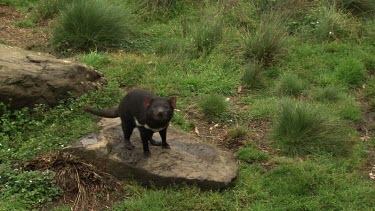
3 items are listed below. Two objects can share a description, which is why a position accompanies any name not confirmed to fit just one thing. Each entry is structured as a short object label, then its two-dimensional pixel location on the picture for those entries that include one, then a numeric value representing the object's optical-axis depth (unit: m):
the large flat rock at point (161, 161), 5.08
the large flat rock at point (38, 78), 6.04
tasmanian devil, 4.93
